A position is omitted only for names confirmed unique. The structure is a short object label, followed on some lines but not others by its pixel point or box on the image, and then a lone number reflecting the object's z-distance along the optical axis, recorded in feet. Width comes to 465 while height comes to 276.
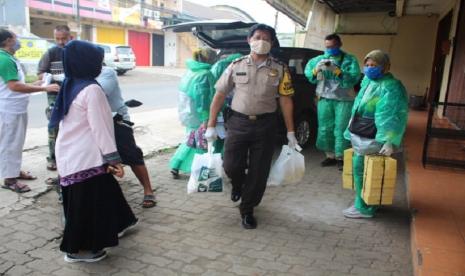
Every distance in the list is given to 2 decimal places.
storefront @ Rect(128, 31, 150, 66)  118.52
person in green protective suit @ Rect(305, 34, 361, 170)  18.57
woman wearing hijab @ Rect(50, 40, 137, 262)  9.30
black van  17.97
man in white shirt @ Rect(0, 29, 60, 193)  13.65
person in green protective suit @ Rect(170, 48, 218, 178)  15.14
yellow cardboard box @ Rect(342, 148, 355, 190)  13.52
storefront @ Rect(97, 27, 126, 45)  107.14
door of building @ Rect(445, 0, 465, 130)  22.52
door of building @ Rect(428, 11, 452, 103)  34.96
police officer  11.84
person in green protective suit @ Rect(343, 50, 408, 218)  11.81
